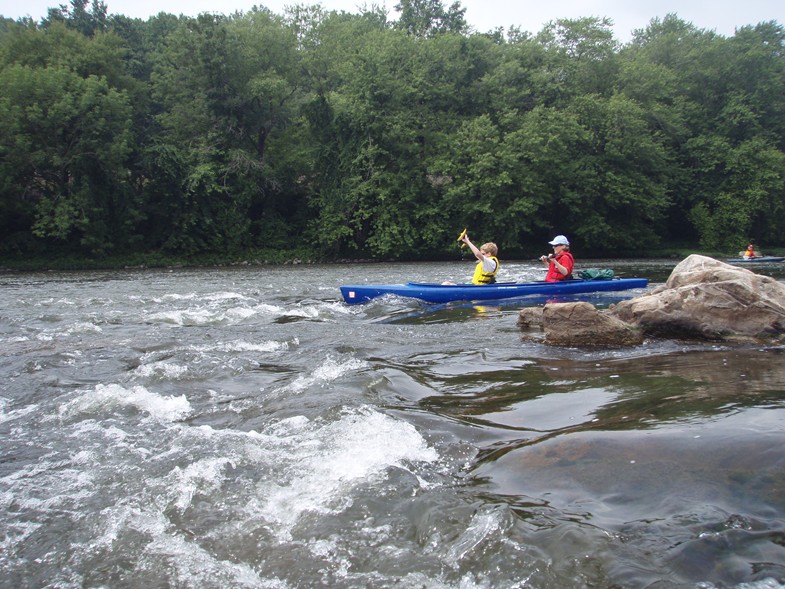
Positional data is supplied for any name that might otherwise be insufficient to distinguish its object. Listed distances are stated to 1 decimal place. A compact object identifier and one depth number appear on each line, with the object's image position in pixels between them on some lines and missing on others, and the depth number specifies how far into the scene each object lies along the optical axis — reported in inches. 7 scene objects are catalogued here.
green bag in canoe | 476.7
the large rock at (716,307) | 282.2
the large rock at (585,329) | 277.0
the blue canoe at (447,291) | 447.2
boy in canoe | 471.2
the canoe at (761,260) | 890.1
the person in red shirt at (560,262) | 471.5
